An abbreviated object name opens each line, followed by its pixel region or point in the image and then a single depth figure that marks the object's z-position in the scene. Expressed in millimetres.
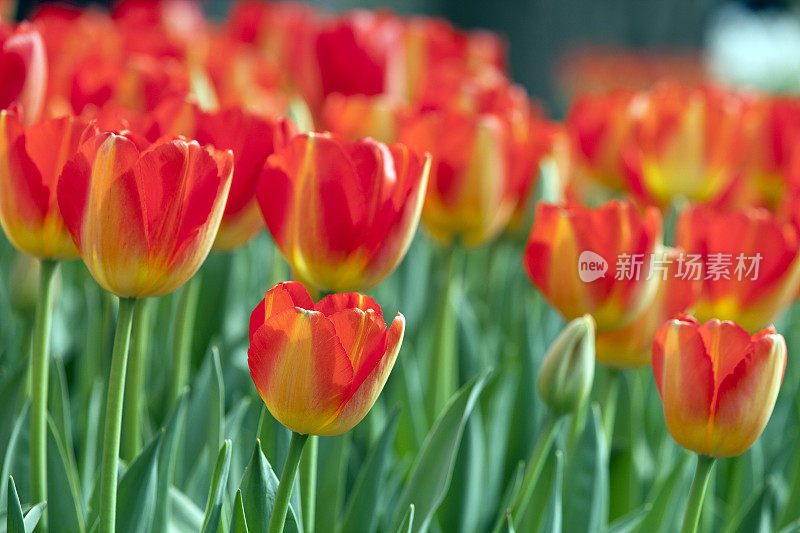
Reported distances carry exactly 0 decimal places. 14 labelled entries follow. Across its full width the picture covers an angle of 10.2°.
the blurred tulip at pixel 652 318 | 1901
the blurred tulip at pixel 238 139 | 1866
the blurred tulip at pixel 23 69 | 1953
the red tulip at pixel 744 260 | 1902
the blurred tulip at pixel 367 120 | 2120
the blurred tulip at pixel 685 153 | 2233
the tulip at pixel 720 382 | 1782
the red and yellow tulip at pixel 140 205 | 1764
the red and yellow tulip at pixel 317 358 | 1736
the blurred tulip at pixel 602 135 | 2565
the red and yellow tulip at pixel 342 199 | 1826
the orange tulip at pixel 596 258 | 1886
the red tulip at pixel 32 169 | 1811
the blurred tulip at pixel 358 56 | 2550
